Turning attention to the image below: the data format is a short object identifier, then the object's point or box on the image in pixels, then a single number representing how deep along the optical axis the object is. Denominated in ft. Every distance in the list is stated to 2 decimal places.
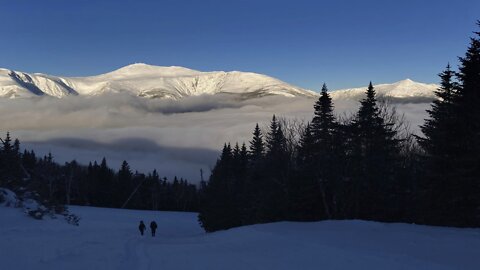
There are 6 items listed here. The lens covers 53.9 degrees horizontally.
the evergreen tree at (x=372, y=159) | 118.11
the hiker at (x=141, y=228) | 128.06
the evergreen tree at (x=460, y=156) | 77.49
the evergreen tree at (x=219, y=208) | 171.32
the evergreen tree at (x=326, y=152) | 118.73
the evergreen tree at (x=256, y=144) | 214.48
